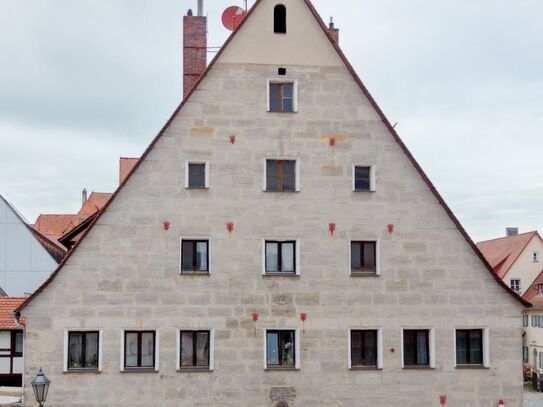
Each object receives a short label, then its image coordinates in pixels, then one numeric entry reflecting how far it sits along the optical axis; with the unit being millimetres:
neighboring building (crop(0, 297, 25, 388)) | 33562
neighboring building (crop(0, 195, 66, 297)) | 36844
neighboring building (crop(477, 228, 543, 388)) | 66625
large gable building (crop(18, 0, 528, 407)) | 25078
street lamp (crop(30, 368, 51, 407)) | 18859
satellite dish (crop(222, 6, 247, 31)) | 30281
